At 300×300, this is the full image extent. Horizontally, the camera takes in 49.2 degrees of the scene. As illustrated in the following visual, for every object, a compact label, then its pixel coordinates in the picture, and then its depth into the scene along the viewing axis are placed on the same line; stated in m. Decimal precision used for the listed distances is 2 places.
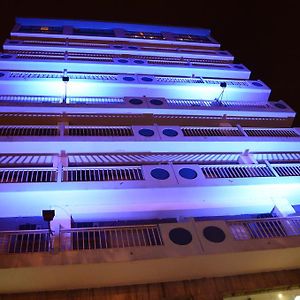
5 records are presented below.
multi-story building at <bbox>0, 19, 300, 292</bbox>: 6.41
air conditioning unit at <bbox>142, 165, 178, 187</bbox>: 8.60
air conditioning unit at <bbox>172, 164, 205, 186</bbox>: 8.73
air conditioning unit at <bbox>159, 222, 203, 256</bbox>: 6.37
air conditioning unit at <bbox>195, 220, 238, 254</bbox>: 6.52
